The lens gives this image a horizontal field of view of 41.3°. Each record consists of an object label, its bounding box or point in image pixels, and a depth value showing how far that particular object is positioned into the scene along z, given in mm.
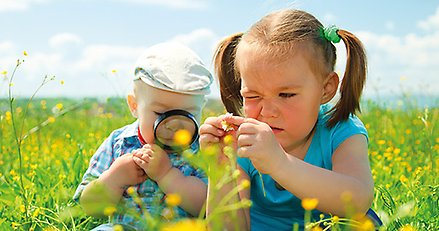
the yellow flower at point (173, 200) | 1086
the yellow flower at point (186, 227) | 930
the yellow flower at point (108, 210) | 1163
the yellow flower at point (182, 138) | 1216
